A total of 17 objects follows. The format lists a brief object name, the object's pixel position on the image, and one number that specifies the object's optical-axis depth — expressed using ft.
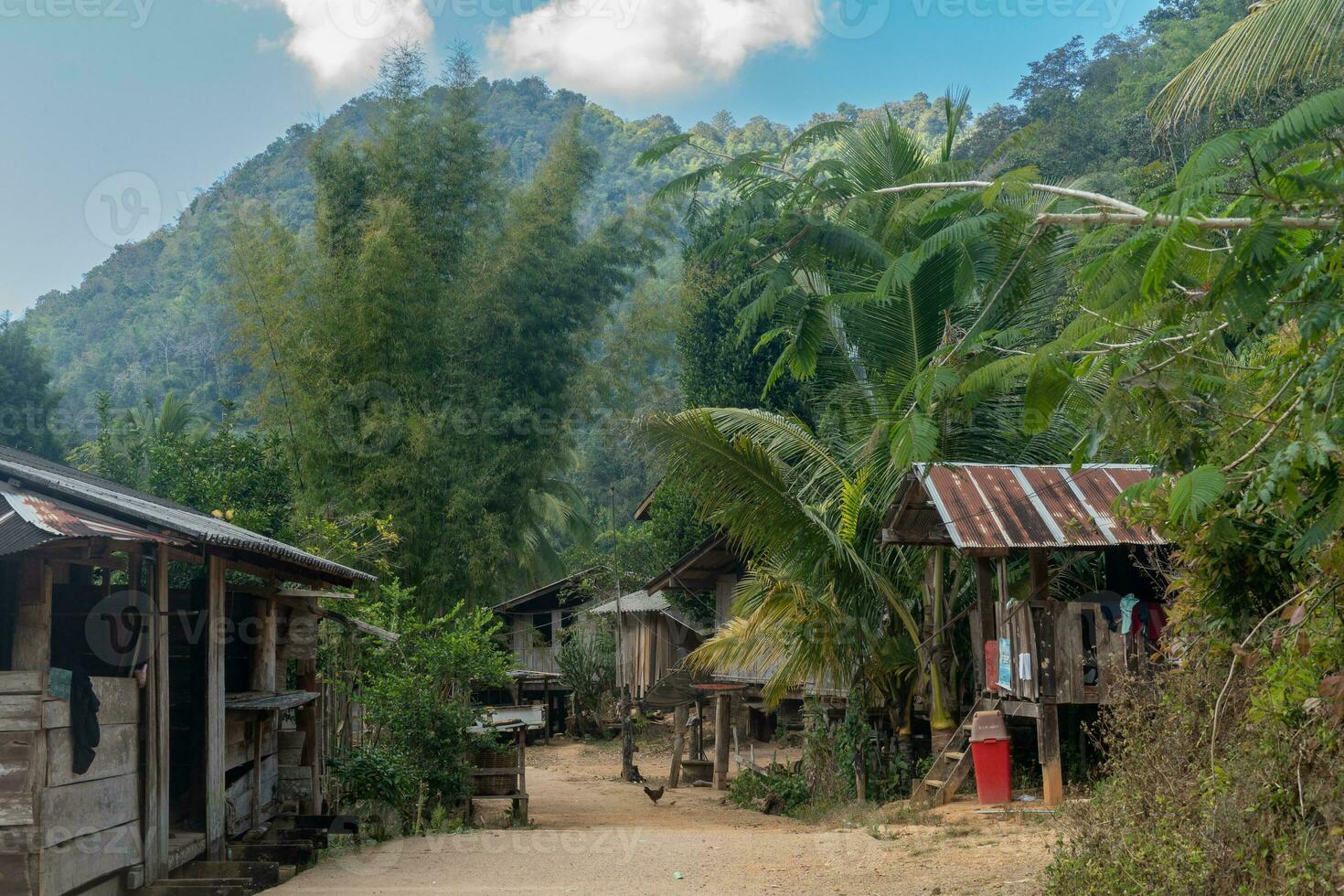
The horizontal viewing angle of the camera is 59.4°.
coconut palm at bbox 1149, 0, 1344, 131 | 21.52
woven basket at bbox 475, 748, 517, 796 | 45.96
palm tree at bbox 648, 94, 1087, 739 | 42.70
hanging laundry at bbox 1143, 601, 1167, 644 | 34.86
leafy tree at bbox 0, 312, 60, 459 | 90.17
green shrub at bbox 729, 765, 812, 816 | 48.65
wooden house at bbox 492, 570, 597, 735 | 92.53
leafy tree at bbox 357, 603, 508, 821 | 42.52
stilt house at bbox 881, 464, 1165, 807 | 33.65
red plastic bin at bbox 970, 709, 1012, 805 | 35.65
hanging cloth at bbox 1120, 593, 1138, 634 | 34.68
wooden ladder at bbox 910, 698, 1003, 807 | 37.68
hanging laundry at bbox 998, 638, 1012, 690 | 36.58
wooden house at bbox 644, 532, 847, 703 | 63.26
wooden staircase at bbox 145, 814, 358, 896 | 24.14
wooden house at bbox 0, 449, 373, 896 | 19.85
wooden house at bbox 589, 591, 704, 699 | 83.56
